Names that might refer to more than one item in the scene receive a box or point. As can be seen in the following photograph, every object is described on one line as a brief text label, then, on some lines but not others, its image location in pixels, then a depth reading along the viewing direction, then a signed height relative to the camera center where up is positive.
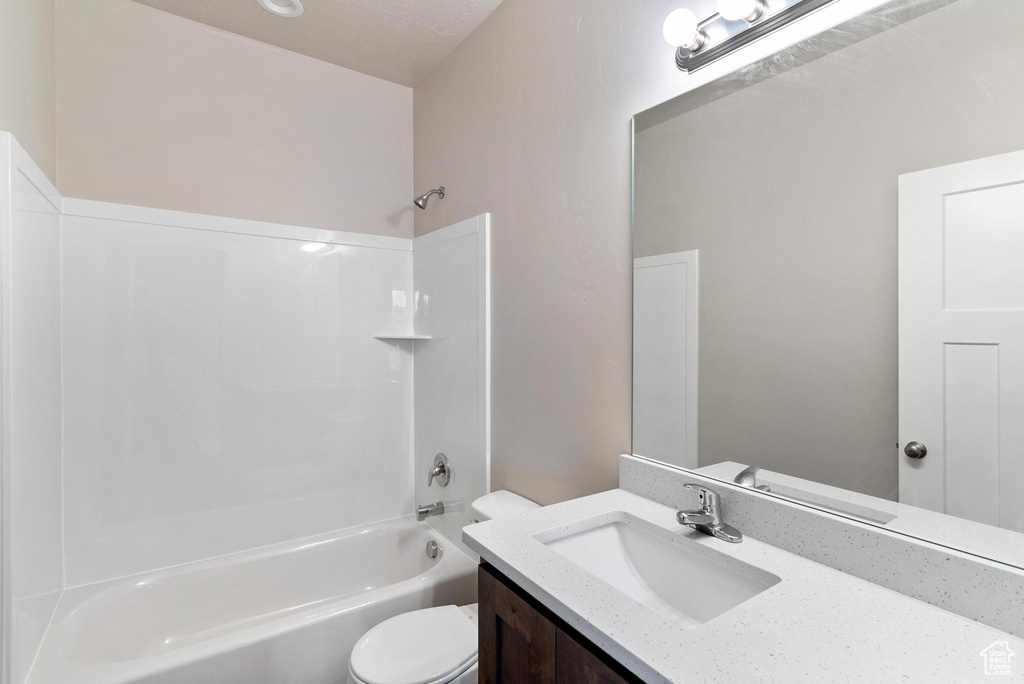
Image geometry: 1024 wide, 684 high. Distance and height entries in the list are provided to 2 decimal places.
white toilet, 1.30 -0.89
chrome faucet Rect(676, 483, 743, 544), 1.05 -0.40
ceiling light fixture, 1.88 +1.31
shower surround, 1.64 -0.18
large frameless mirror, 0.77 +0.13
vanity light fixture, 1.01 +0.70
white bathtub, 1.40 -0.96
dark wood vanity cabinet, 0.75 -0.53
